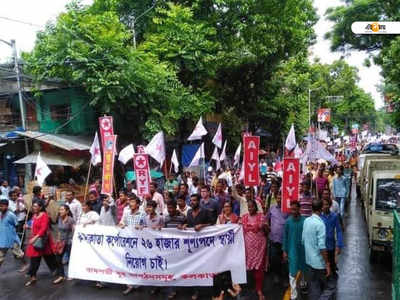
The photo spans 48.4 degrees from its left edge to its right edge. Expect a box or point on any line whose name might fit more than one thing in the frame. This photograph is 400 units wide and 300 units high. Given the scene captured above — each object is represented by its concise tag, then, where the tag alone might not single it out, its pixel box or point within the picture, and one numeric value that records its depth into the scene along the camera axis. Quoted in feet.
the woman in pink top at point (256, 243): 22.82
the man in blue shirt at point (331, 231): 22.94
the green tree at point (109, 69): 50.42
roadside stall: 51.90
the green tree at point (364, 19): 66.39
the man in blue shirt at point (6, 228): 28.53
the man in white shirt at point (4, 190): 40.70
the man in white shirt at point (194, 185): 40.16
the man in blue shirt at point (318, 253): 19.35
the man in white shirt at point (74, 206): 31.08
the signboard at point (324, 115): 115.85
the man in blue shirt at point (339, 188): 41.11
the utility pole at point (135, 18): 59.39
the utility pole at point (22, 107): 51.10
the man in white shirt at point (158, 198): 30.83
